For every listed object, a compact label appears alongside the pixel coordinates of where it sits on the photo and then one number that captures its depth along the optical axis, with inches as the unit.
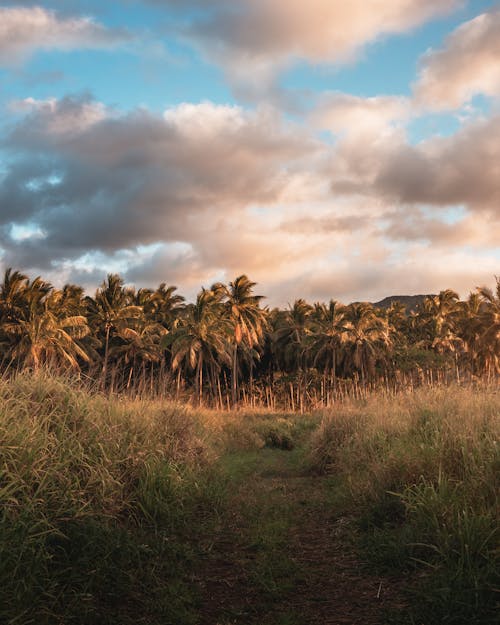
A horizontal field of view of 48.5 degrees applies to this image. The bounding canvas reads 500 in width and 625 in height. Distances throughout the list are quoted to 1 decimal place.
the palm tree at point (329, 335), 2370.8
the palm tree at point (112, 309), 2043.6
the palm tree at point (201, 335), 1952.5
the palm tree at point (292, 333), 2566.4
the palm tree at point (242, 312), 2212.1
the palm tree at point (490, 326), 2044.8
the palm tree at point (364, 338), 2364.7
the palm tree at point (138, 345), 2048.5
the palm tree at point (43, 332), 1540.4
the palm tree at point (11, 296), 1689.2
